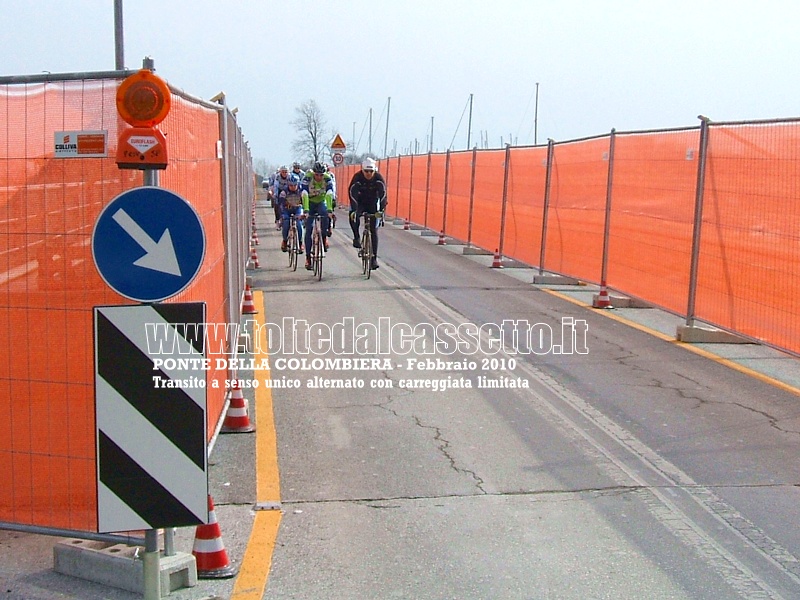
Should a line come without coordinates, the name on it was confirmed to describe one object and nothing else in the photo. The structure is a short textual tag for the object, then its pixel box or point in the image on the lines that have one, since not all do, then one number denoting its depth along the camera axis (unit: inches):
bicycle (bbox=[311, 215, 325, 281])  735.1
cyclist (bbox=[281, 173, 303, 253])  848.7
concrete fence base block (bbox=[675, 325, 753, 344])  493.0
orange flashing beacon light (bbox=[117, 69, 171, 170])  178.4
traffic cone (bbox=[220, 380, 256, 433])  320.8
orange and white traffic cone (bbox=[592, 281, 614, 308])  612.1
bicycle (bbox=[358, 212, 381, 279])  749.3
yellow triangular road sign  1821.2
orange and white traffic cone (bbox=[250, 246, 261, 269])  837.8
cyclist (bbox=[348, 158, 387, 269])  748.6
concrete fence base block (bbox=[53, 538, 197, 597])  201.5
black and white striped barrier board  173.0
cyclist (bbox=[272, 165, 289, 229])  896.9
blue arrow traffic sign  173.9
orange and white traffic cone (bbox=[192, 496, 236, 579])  209.6
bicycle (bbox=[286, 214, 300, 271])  804.0
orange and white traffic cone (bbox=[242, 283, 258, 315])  558.6
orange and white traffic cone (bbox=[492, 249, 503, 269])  850.8
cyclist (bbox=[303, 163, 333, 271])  754.8
